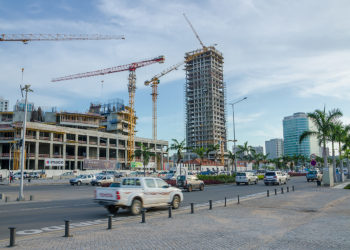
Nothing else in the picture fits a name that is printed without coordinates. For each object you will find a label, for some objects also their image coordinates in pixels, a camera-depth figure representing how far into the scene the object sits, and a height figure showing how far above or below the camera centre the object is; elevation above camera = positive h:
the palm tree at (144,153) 70.62 +0.77
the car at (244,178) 41.39 -2.94
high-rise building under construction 180.00 +32.93
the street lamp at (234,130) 49.65 +4.17
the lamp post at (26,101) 24.38 +4.47
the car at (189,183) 30.46 -2.64
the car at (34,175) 60.18 -3.54
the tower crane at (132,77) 112.06 +29.14
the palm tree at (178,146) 61.47 +2.01
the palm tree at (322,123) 36.19 +3.78
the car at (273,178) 39.69 -2.83
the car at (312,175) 47.68 -2.99
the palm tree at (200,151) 67.75 +1.11
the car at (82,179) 45.92 -3.43
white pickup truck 13.95 -1.84
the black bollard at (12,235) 8.38 -2.11
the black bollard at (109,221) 10.79 -2.26
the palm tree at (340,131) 37.09 +3.05
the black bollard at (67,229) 9.57 -2.24
